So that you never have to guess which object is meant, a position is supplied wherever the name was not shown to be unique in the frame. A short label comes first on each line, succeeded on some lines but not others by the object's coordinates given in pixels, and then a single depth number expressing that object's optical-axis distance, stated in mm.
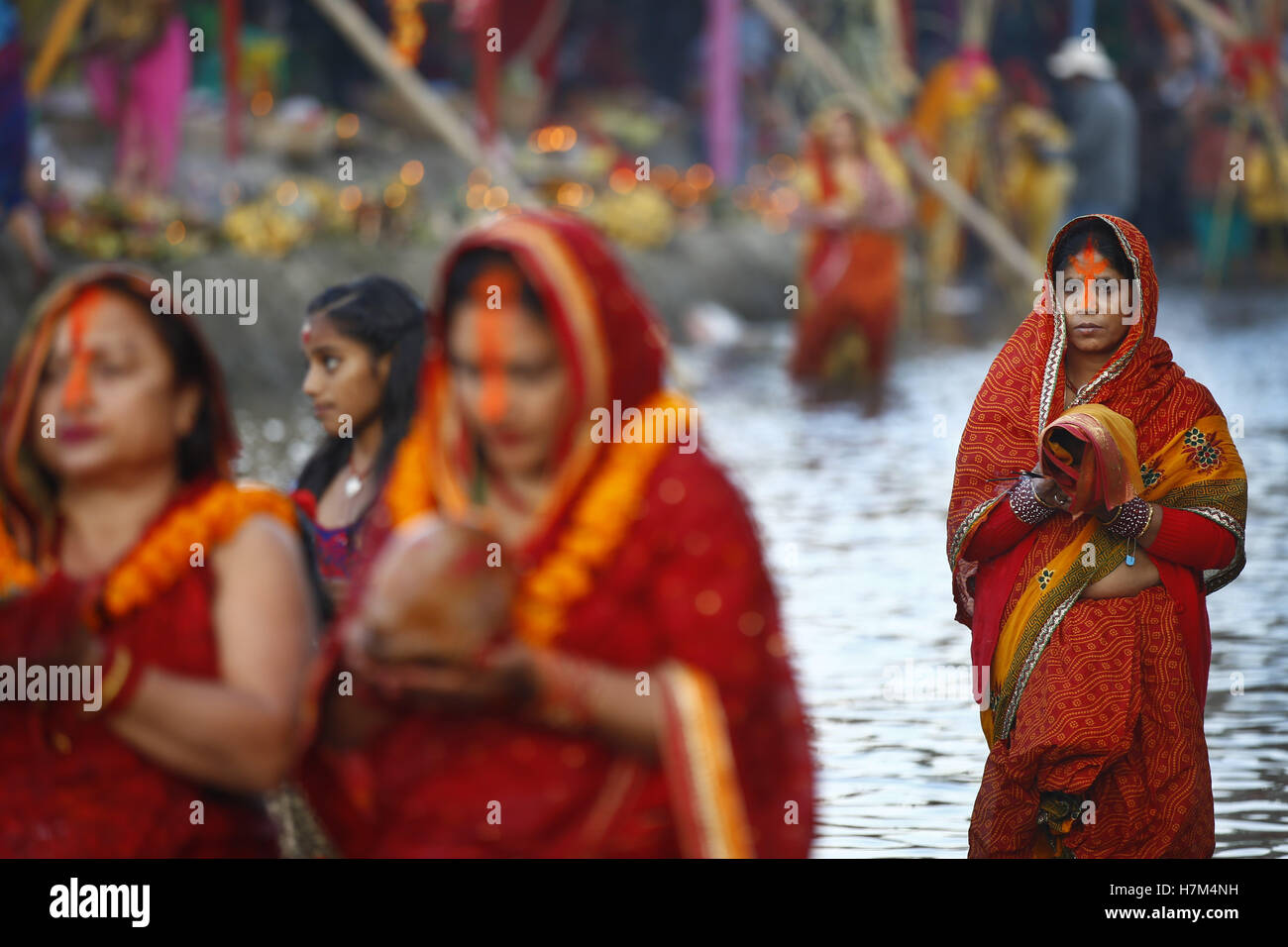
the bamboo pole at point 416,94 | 11062
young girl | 4242
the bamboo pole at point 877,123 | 13859
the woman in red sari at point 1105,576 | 4348
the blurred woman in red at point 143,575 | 2785
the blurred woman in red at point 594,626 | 2668
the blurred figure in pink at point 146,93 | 15398
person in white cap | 17812
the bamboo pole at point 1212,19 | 15656
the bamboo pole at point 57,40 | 12828
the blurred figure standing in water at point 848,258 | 14586
